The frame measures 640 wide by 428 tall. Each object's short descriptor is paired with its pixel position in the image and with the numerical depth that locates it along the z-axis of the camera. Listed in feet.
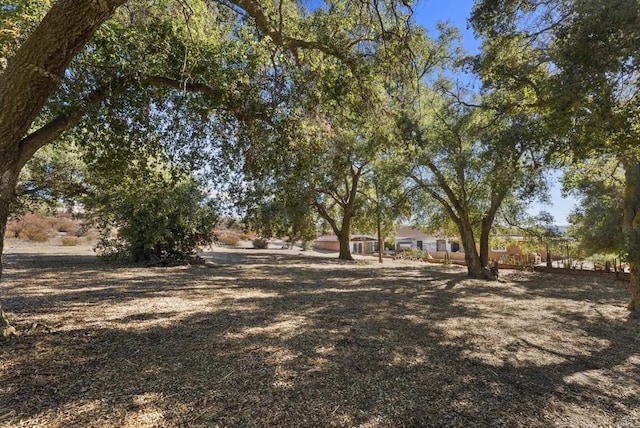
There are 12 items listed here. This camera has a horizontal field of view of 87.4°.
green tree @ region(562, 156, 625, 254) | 38.37
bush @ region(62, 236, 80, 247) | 63.16
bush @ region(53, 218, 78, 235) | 70.28
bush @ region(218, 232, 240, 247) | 104.01
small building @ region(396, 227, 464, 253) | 113.50
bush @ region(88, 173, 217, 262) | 36.14
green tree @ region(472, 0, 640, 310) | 13.58
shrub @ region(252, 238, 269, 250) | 95.95
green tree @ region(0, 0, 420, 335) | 13.70
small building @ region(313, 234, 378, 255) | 125.05
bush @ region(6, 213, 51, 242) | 62.80
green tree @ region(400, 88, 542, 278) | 20.33
